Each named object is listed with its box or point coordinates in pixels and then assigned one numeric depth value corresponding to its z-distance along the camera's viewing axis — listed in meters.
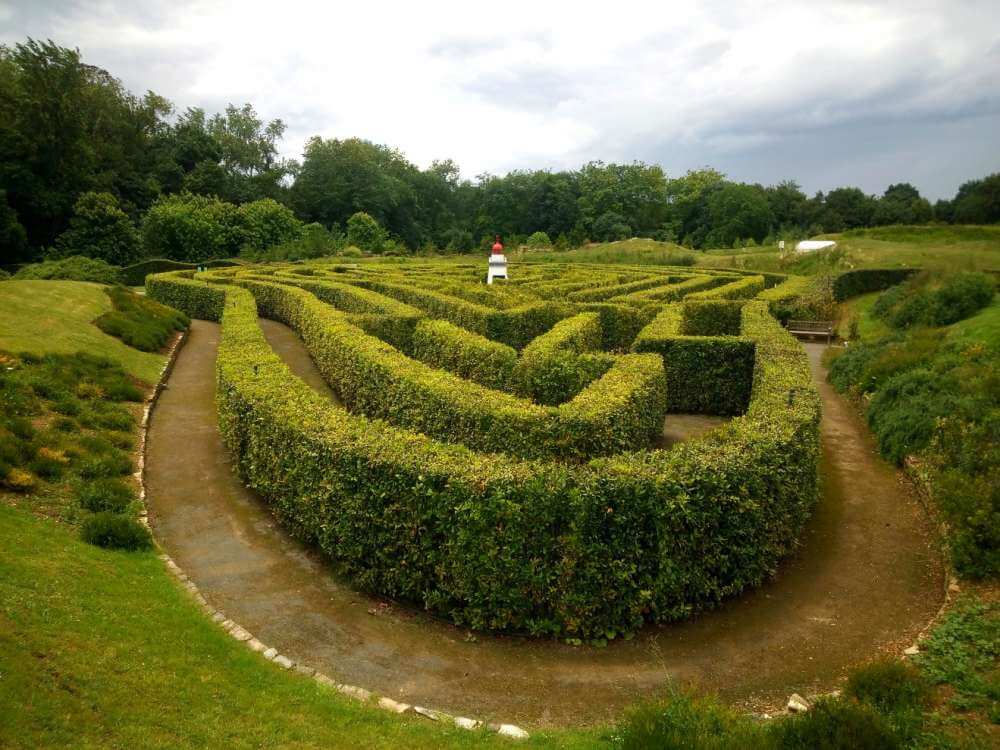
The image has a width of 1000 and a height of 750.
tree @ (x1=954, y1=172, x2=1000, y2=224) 49.22
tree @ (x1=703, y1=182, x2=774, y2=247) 67.88
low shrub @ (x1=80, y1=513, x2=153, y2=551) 7.81
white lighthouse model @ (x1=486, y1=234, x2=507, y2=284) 25.23
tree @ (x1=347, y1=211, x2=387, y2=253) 56.94
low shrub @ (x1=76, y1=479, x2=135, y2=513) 8.77
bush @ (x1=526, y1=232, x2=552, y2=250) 61.52
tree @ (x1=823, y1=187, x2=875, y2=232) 67.69
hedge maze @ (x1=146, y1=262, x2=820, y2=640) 6.74
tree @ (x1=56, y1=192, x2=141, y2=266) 43.22
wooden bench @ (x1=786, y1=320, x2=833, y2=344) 24.19
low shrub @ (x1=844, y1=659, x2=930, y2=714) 5.11
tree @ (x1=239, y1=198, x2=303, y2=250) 49.56
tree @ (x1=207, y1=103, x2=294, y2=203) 66.62
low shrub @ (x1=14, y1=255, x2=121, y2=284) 31.42
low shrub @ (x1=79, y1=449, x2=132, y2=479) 9.81
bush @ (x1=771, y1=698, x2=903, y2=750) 4.39
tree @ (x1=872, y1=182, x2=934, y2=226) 60.31
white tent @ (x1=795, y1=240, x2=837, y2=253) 40.34
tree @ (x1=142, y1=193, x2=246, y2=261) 44.88
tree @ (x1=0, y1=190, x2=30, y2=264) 42.69
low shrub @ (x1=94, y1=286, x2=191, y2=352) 18.19
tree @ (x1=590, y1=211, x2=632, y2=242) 68.31
